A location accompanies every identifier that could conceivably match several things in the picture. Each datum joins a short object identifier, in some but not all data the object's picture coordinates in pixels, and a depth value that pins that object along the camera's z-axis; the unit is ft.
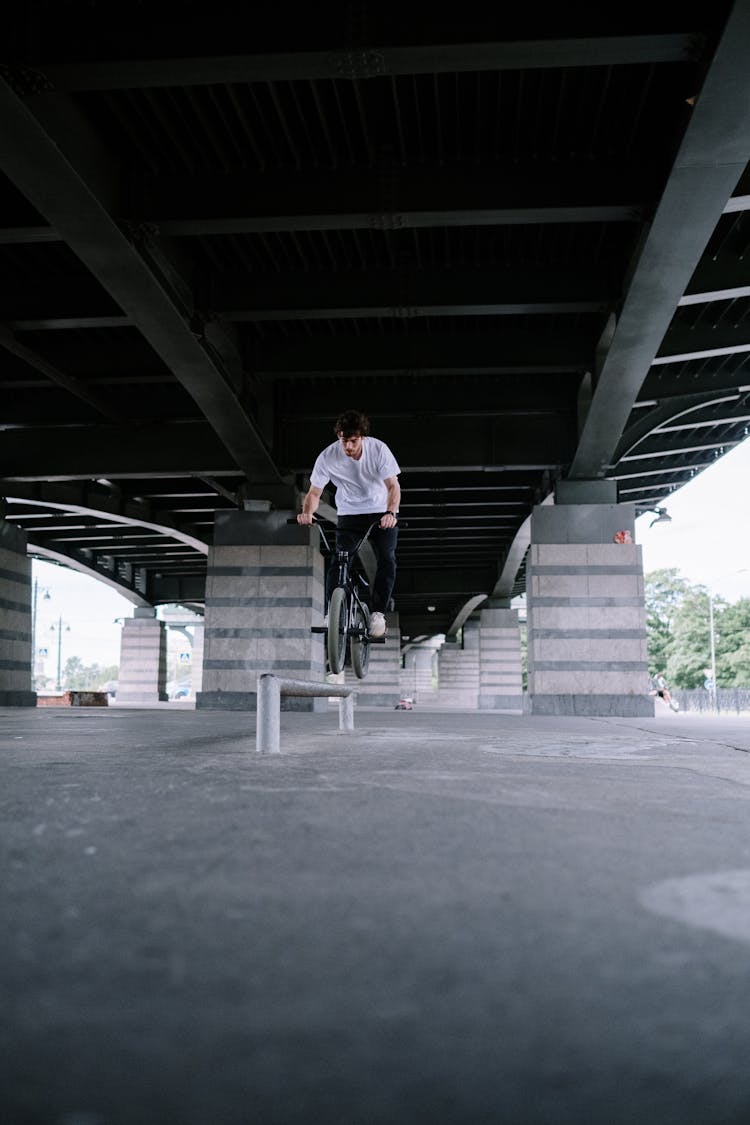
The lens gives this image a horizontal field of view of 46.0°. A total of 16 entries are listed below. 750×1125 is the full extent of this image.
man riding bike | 22.91
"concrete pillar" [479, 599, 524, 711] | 145.38
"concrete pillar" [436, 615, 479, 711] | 207.10
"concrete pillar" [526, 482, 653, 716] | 55.77
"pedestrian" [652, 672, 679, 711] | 116.37
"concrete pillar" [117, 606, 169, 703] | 144.56
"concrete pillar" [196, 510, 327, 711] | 60.59
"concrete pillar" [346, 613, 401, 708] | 163.32
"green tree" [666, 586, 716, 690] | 260.62
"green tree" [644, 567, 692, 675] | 311.06
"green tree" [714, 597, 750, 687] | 253.65
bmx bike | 24.94
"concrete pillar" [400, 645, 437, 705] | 274.16
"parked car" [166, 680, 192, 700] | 269.23
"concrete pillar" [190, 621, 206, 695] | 209.93
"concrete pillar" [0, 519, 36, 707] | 69.87
